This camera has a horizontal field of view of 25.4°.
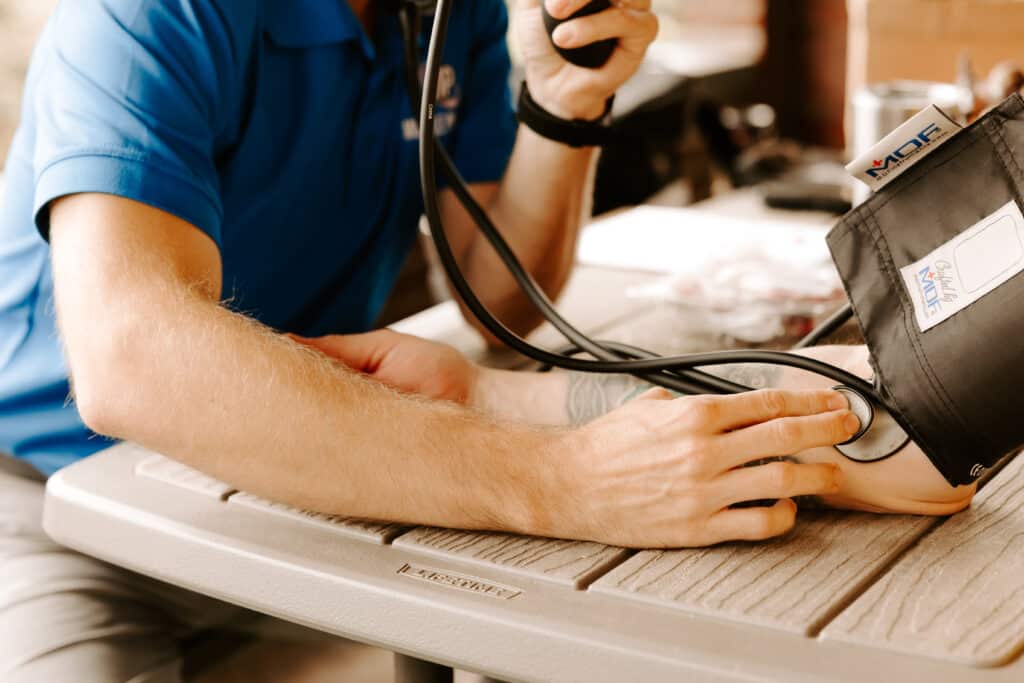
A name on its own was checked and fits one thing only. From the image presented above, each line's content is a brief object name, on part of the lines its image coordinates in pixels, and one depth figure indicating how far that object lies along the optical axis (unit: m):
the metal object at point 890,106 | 1.71
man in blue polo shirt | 1.15
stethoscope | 1.17
